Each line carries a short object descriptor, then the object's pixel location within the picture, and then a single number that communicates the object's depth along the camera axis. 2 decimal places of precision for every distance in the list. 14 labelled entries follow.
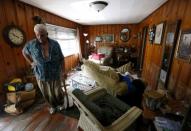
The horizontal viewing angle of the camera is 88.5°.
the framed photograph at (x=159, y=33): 2.17
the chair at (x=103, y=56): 4.50
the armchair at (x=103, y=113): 0.92
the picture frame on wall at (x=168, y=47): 1.63
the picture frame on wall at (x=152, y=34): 2.65
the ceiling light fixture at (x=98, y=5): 2.05
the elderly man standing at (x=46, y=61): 1.60
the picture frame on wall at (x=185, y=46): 1.30
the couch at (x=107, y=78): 1.95
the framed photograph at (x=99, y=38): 5.62
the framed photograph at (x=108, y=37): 5.44
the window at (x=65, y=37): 3.35
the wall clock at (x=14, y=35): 1.92
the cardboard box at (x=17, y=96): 1.82
